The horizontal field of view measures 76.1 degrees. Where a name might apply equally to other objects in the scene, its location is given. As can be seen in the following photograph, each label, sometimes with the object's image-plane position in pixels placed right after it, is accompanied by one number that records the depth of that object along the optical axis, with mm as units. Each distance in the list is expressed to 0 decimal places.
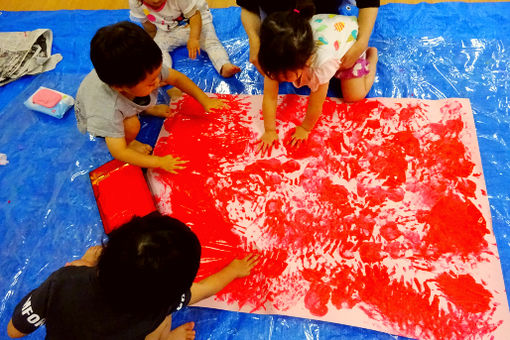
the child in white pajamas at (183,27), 1434
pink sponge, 1453
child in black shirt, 655
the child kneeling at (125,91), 905
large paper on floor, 972
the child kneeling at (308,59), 860
